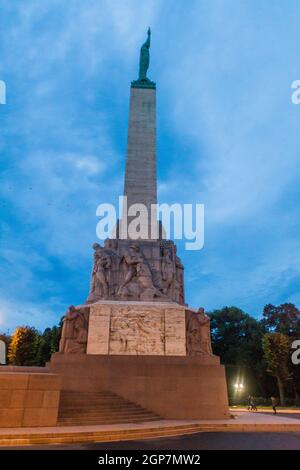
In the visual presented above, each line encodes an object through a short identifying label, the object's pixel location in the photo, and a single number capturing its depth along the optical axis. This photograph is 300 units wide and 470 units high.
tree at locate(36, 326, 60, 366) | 38.26
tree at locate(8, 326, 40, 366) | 32.78
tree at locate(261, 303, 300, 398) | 37.81
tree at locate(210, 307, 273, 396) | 40.06
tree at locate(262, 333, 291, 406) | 32.47
